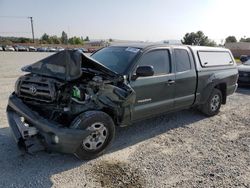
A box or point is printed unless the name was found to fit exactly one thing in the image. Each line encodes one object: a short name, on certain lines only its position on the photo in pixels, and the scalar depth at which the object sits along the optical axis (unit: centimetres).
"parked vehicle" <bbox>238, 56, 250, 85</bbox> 798
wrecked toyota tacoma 269
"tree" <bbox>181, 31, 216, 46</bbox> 5298
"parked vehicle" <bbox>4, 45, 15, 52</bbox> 4308
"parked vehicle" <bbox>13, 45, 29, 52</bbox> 4536
